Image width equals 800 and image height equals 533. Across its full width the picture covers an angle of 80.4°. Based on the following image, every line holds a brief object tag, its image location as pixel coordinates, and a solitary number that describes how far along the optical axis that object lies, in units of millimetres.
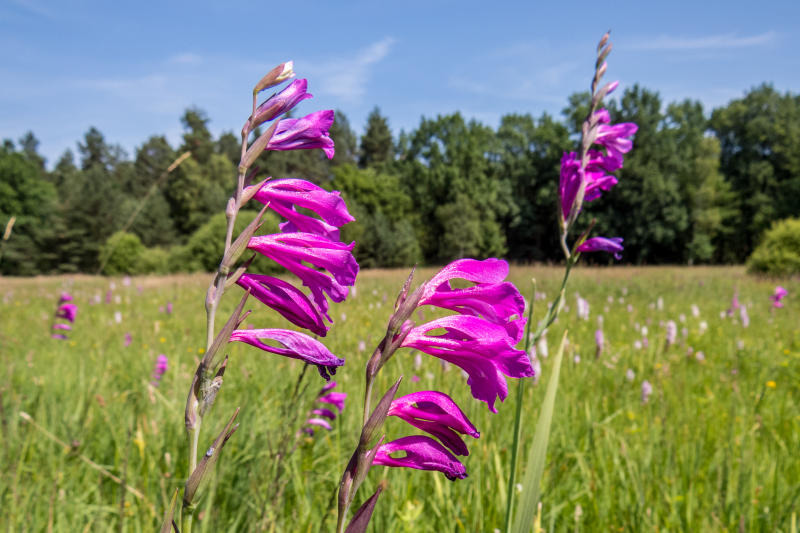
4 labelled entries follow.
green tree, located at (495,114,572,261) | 43688
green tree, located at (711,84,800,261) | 38938
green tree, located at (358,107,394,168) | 55406
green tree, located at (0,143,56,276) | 37875
